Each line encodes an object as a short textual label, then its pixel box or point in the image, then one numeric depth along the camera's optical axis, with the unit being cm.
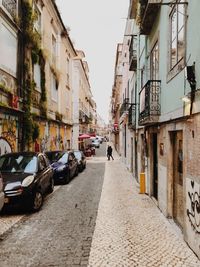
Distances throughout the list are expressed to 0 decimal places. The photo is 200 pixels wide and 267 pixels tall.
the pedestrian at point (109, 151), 2103
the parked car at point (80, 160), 1445
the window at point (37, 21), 1192
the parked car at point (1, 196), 462
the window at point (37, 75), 1216
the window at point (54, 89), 1540
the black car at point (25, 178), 581
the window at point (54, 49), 1541
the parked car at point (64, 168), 1004
